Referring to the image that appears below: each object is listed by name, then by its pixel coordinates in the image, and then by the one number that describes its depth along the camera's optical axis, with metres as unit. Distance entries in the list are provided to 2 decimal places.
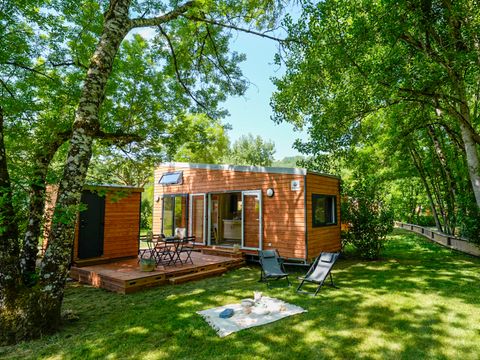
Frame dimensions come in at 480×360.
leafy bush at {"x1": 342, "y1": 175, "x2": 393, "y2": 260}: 8.59
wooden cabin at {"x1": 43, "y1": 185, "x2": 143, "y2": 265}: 7.20
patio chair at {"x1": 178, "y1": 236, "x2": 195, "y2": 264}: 7.31
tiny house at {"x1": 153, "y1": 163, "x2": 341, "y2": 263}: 7.79
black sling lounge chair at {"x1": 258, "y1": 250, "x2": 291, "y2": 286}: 6.05
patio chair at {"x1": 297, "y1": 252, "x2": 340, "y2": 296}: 5.47
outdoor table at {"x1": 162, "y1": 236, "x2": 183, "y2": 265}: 7.13
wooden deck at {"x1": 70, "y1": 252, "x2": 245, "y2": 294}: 5.71
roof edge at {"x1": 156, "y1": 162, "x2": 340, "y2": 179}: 7.85
